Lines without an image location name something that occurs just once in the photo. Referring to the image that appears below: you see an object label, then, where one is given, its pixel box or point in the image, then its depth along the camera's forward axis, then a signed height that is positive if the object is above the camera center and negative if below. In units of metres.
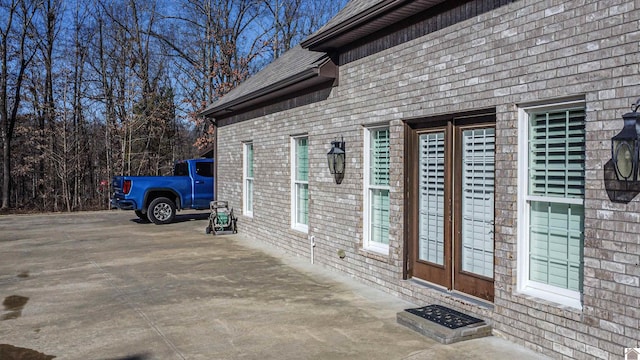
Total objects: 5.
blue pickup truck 14.49 -0.48
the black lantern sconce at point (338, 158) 7.59 +0.26
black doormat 4.95 -1.43
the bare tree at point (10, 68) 20.55 +4.40
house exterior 3.90 +0.15
